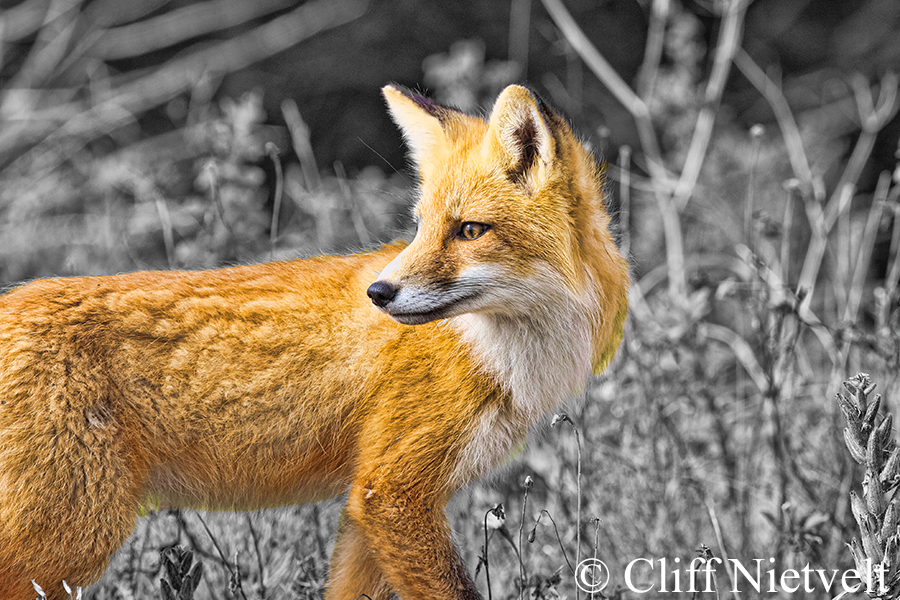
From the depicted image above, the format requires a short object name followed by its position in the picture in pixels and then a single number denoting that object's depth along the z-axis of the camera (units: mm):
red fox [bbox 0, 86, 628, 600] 5336
